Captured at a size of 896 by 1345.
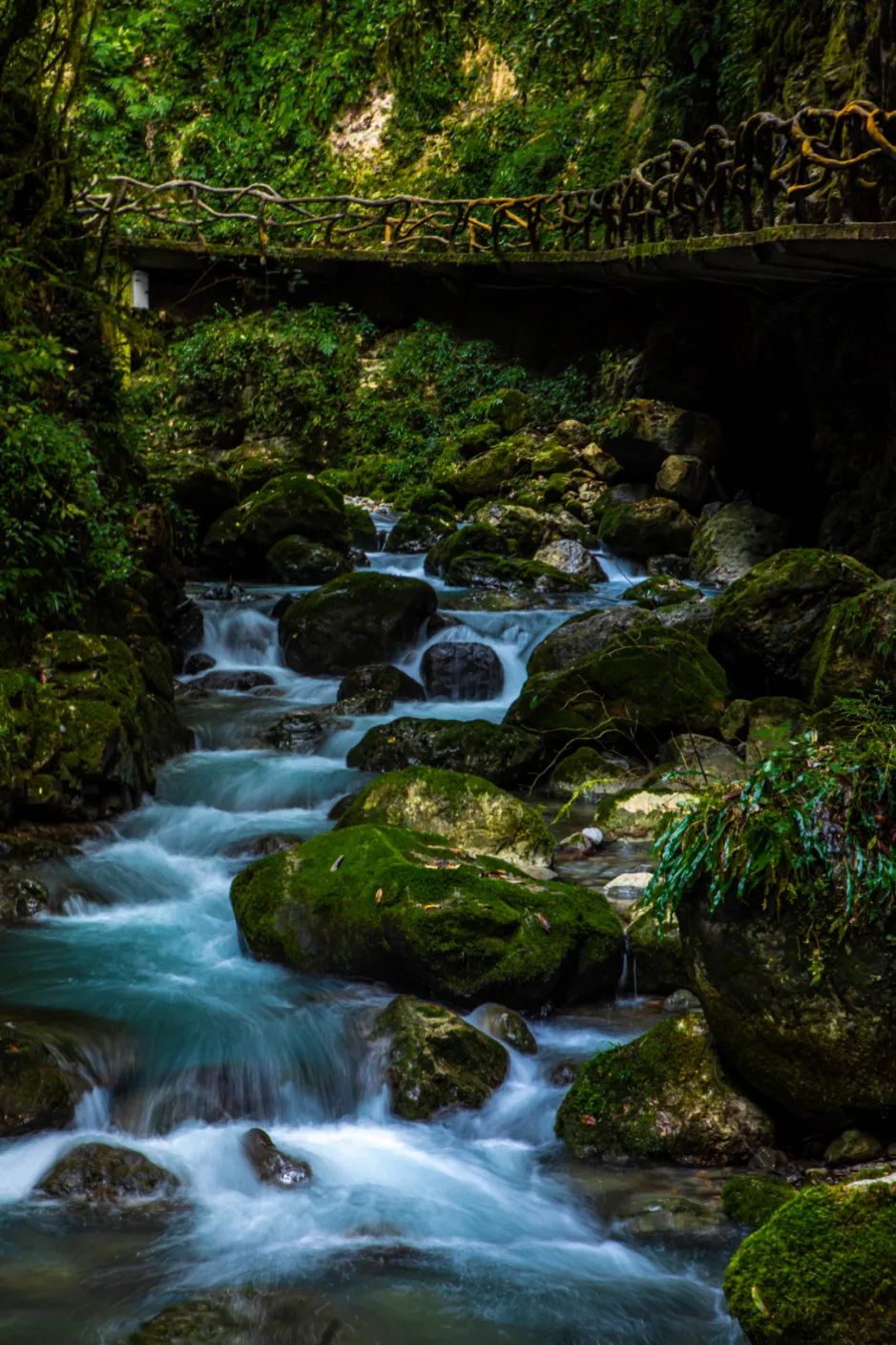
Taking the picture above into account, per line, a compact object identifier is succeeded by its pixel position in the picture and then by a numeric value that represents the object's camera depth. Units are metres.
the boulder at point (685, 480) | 17.02
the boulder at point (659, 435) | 17.30
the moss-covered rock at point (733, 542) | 15.20
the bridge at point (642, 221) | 10.67
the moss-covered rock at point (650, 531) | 16.28
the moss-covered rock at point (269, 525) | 14.96
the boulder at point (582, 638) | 10.95
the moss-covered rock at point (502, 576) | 14.77
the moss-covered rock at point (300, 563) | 14.71
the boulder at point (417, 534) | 16.92
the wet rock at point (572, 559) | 15.67
